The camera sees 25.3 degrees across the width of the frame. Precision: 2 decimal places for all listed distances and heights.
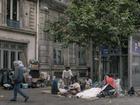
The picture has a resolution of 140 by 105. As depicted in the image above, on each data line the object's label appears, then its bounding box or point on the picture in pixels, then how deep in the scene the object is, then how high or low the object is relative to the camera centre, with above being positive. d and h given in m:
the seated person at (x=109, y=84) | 17.09 -1.65
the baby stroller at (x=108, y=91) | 16.92 -2.04
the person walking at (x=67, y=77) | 20.73 -1.55
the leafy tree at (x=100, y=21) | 17.44 +1.85
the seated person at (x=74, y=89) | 16.85 -1.91
